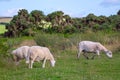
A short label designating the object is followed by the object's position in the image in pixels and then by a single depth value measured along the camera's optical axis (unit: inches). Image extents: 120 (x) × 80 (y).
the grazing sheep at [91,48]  827.5
